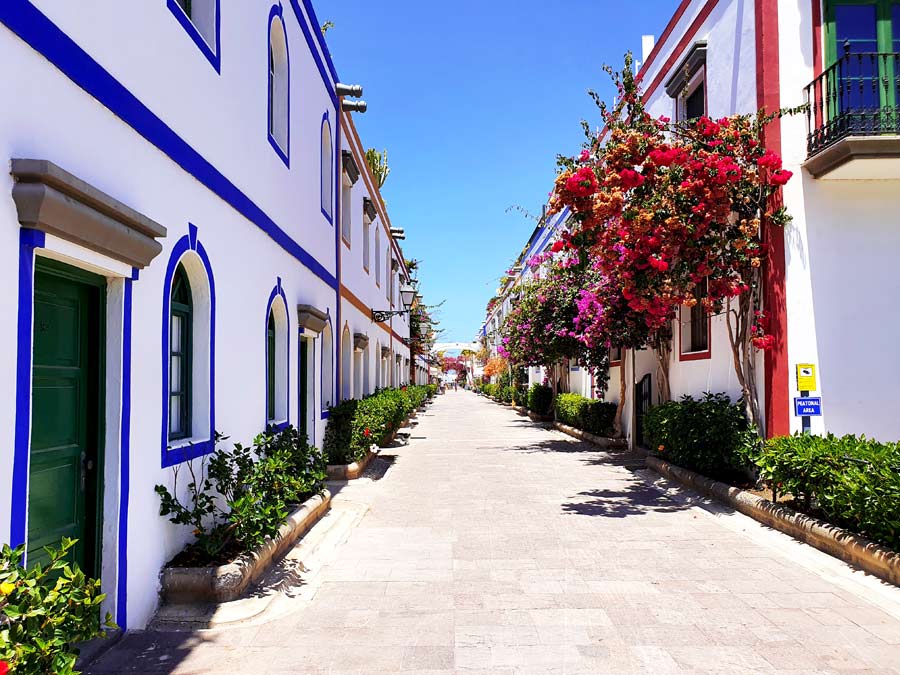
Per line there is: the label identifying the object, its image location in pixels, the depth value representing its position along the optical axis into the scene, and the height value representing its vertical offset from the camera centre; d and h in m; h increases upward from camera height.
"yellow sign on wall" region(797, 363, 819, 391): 8.64 -0.18
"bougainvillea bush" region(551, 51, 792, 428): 8.58 +1.95
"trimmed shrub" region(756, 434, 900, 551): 5.79 -1.07
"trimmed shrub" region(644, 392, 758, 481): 9.00 -0.96
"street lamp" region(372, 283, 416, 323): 18.44 +1.80
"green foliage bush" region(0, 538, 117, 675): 2.53 -0.96
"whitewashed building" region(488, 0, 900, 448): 8.73 +1.77
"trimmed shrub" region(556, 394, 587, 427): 19.50 -1.22
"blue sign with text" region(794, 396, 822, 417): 8.61 -0.53
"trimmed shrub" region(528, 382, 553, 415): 26.78 -1.25
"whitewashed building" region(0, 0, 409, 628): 3.31 +0.70
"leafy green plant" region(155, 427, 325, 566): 5.15 -1.03
